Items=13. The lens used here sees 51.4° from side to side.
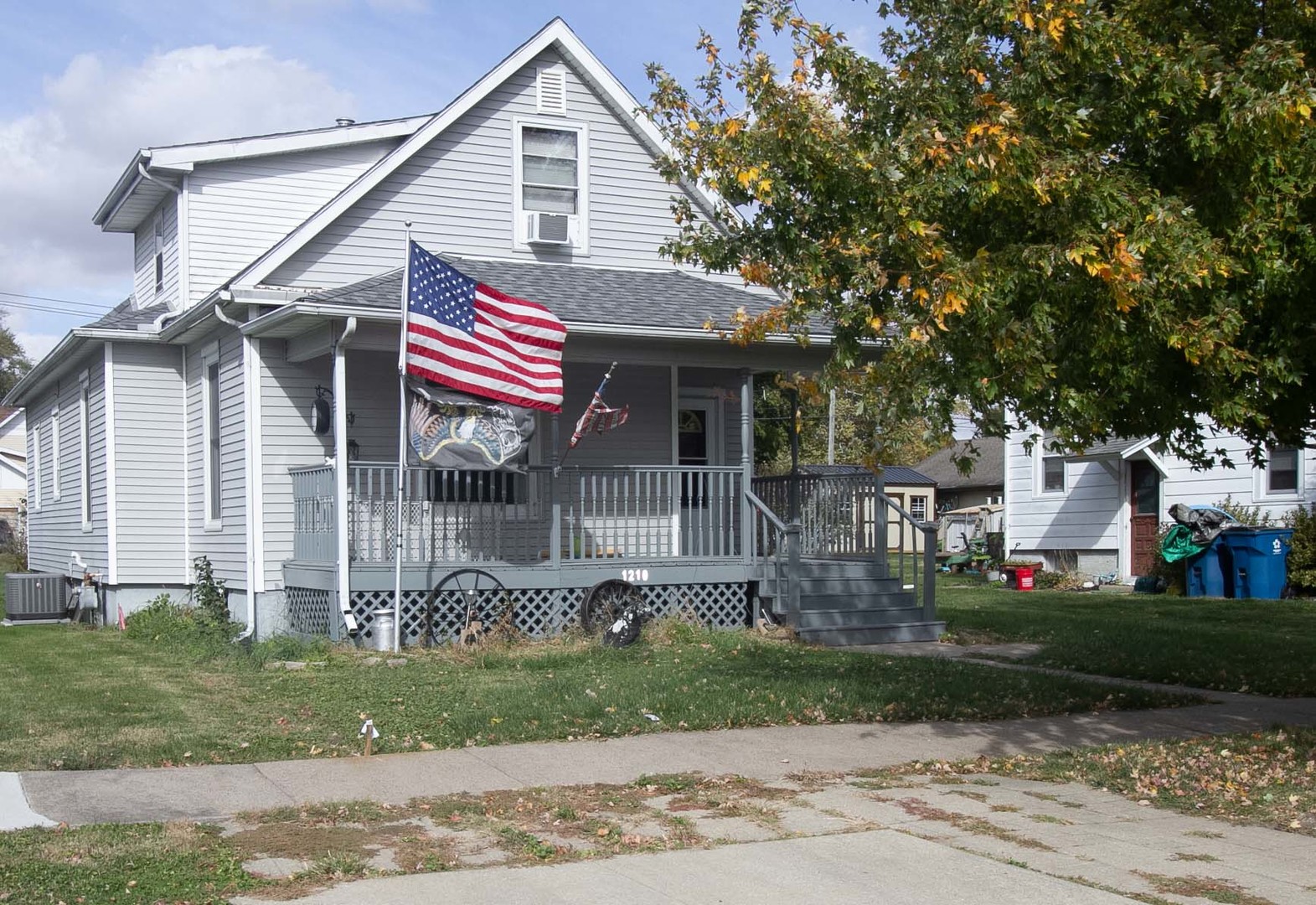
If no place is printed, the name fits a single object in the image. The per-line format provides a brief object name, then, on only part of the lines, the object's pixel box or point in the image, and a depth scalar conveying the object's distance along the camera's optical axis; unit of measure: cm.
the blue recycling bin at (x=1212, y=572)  2259
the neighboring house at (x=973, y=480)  4988
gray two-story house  1512
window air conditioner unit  1773
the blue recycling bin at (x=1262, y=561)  2206
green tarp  2319
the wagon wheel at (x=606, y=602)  1500
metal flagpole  1333
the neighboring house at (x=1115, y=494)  2389
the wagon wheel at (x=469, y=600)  1448
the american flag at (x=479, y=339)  1352
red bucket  2688
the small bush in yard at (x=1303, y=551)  2214
